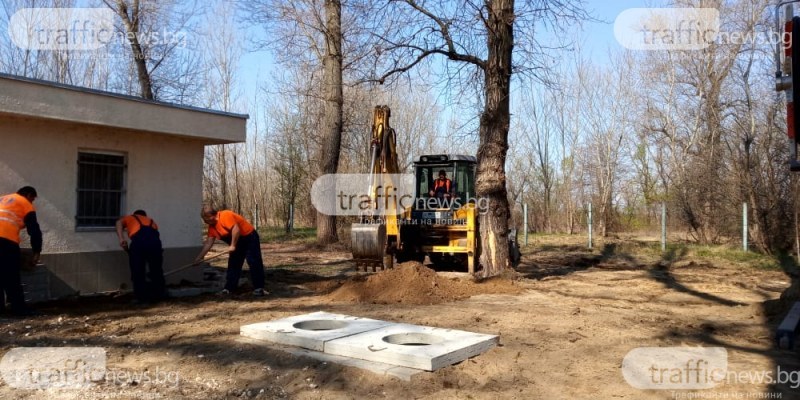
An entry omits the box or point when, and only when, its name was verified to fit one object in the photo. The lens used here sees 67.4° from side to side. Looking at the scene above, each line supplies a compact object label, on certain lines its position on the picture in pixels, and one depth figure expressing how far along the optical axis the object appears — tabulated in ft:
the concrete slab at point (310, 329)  20.40
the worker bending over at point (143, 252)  29.89
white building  28.96
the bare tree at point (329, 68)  65.62
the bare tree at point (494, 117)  39.19
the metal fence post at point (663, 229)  64.23
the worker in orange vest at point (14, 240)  25.73
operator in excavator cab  44.47
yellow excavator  35.65
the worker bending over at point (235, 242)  32.53
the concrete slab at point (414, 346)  17.89
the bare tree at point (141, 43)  69.31
